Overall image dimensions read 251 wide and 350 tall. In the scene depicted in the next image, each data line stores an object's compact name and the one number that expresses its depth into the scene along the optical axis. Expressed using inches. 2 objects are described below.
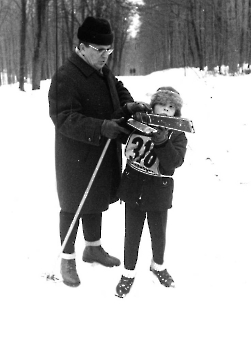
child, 103.1
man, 104.4
